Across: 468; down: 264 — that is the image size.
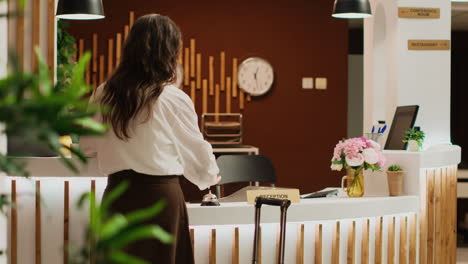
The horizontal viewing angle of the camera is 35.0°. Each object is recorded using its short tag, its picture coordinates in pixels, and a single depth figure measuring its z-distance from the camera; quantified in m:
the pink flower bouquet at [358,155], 3.89
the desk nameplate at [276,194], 3.30
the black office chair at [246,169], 4.64
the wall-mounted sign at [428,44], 5.18
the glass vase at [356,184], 3.96
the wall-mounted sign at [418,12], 5.14
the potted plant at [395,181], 3.94
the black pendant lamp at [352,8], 4.69
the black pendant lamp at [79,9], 4.32
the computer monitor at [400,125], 4.41
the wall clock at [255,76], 8.75
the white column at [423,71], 5.17
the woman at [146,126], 2.75
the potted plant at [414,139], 4.28
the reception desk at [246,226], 3.44
